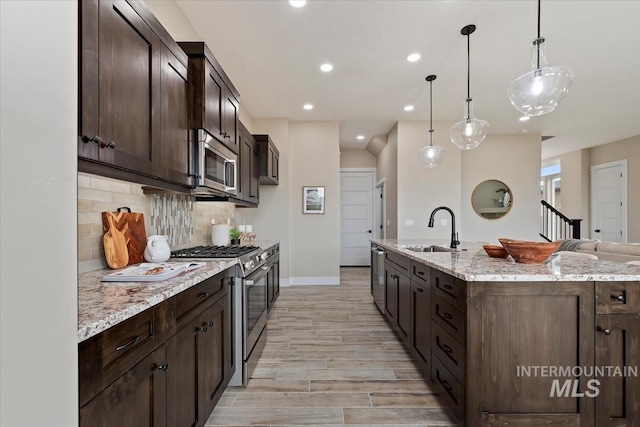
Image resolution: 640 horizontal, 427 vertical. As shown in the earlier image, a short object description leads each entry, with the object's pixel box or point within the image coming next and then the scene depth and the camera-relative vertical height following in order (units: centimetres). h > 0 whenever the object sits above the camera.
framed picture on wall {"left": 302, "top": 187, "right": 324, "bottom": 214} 549 +27
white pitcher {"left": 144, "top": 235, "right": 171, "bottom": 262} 184 -24
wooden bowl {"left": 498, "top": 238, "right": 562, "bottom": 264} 173 -23
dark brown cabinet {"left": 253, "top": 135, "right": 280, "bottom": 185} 444 +90
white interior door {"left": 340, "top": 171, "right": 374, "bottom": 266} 744 -9
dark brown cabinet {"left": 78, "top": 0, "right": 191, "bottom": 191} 109 +55
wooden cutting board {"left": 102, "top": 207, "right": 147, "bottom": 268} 167 -10
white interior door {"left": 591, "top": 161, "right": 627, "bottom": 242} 657 +31
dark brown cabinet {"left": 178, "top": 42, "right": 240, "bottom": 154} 199 +92
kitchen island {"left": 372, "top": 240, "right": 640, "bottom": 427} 143 -68
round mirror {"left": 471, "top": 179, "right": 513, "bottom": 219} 608 +32
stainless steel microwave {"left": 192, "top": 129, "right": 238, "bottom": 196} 201 +38
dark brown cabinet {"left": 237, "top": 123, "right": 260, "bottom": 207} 346 +61
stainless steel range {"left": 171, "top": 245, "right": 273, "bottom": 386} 206 -72
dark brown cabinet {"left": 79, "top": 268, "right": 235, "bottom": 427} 83 -59
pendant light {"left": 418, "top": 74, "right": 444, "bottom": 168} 395 +84
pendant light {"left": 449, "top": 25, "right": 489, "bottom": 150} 324 +96
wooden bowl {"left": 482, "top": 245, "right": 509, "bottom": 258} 200 -27
